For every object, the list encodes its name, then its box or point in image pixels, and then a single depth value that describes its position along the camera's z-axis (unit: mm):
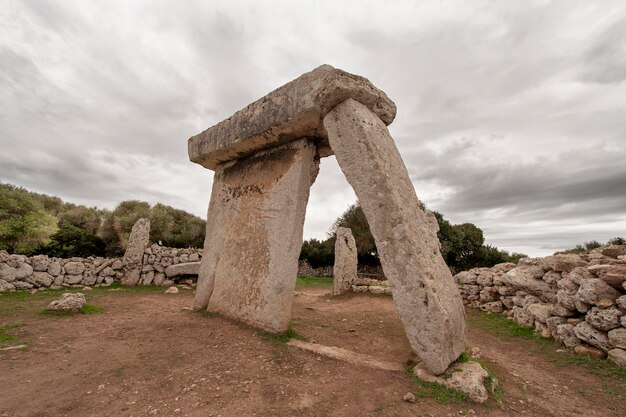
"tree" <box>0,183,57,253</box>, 9430
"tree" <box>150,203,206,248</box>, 18344
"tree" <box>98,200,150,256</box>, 16578
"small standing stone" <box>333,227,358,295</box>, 9766
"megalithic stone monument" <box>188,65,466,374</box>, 3236
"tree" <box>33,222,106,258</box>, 12480
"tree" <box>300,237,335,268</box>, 19188
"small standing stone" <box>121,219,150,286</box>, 9922
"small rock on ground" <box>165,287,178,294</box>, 8859
